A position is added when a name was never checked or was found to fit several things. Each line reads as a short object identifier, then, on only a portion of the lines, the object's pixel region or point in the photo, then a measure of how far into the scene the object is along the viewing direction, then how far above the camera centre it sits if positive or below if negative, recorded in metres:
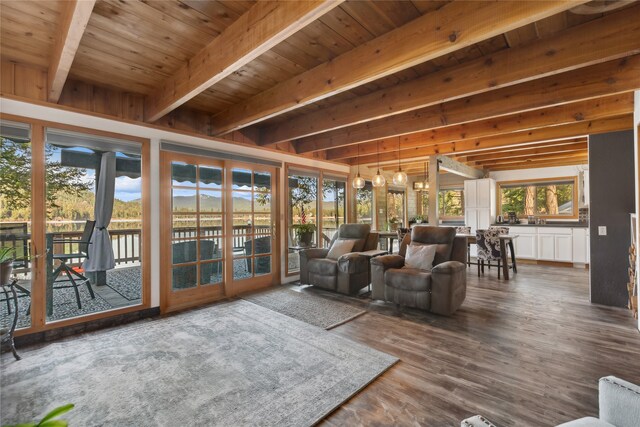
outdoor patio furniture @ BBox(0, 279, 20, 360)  2.56 -0.99
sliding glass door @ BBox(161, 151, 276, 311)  3.86 -0.18
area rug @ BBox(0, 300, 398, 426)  1.85 -1.19
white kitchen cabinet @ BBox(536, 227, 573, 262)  6.43 -0.70
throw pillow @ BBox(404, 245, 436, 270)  3.85 -0.57
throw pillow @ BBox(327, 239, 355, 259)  4.76 -0.54
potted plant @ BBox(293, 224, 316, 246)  5.18 -0.32
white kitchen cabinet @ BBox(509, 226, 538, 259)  6.82 -0.69
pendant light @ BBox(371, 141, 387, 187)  5.53 +0.63
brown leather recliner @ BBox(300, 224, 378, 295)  4.36 -0.76
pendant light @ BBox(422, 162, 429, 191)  8.34 +0.80
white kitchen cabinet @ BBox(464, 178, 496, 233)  7.56 +0.25
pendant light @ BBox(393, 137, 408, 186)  5.27 +0.63
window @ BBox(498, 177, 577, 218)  7.16 +0.35
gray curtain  4.36 -0.04
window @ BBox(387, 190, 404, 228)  8.27 +0.24
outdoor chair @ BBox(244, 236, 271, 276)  4.75 -0.59
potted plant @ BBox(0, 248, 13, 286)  2.41 -0.37
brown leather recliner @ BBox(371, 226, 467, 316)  3.43 -0.76
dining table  5.28 -0.67
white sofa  1.10 -0.73
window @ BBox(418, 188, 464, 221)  8.76 +0.28
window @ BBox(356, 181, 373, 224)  7.20 +0.24
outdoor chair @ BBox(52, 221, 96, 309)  3.88 -0.52
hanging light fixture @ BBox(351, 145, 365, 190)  5.63 +0.58
